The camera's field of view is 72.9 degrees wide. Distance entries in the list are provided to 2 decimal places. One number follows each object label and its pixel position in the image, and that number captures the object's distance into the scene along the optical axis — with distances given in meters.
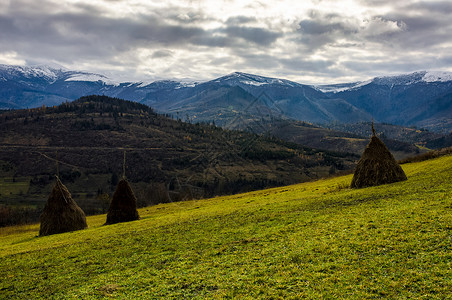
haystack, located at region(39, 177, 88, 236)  38.31
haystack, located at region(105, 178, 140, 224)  40.75
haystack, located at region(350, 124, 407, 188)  31.88
